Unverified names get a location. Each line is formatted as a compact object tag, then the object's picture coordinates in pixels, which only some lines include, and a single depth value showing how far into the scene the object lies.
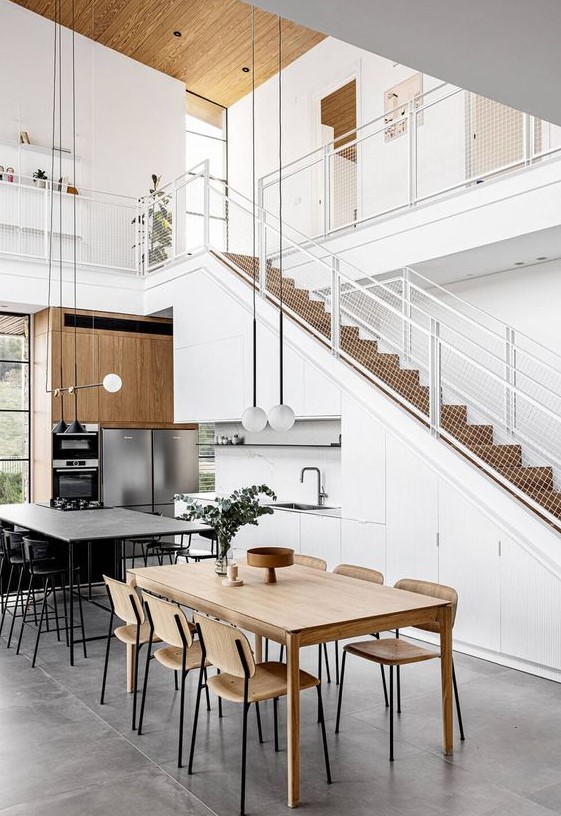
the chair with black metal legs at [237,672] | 3.35
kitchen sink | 8.17
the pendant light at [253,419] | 4.77
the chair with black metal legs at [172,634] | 3.79
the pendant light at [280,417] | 4.68
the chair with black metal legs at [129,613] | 4.24
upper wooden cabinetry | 9.59
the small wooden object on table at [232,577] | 4.33
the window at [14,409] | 10.22
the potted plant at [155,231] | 10.15
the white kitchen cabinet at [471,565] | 5.42
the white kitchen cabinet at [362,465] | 6.46
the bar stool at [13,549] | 6.53
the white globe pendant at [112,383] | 7.71
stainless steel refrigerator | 9.92
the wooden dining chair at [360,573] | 4.69
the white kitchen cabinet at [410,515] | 5.96
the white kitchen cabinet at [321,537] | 6.85
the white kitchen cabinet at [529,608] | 5.00
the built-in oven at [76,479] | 9.52
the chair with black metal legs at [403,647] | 3.99
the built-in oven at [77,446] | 9.52
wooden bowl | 4.37
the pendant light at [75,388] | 7.17
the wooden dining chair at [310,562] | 5.14
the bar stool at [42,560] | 6.02
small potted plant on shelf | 10.26
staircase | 5.67
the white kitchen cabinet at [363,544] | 6.43
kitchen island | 5.54
